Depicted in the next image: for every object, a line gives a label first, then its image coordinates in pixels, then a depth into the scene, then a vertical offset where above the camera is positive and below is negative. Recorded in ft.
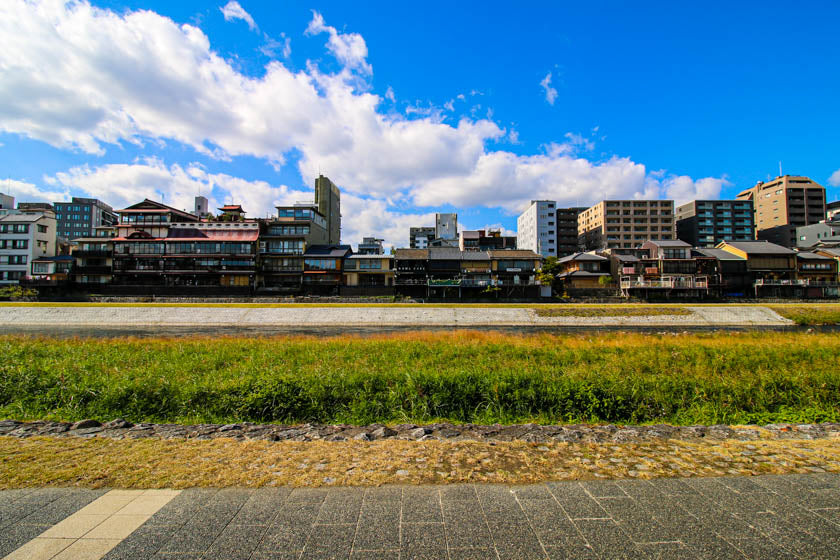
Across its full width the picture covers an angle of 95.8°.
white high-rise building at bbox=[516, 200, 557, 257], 371.76 +65.16
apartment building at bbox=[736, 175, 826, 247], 353.31 +86.13
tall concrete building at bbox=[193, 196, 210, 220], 348.10 +78.02
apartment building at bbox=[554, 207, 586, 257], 385.29 +66.00
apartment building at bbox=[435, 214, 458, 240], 431.02 +76.35
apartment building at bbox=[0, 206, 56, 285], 232.53 +27.31
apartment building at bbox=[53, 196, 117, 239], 419.95 +83.62
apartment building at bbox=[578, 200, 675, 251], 347.15 +67.66
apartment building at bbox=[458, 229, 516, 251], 354.13 +49.35
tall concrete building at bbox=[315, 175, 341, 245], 339.16 +81.17
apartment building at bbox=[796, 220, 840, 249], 290.35 +49.51
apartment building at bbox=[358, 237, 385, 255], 296.90 +34.78
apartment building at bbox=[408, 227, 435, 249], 434.71 +64.80
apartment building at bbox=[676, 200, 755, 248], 360.48 +70.10
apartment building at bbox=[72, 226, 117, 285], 224.33 +17.48
